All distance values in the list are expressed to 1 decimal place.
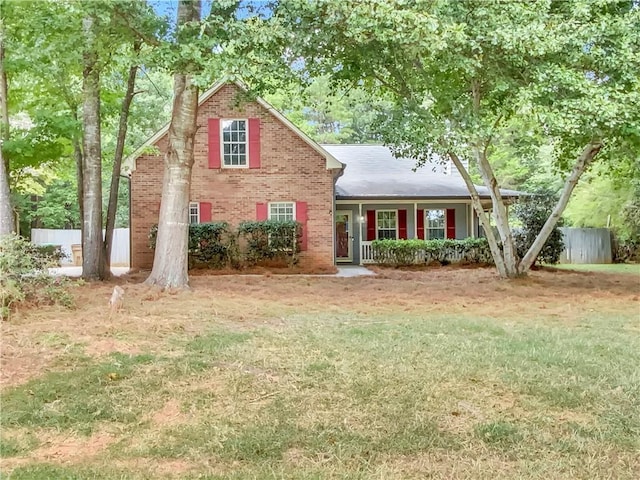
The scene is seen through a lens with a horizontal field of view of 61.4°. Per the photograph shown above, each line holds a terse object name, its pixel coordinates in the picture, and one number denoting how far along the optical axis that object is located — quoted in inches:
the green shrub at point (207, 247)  599.8
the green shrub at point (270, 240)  604.1
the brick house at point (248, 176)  629.9
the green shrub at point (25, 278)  244.1
